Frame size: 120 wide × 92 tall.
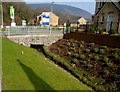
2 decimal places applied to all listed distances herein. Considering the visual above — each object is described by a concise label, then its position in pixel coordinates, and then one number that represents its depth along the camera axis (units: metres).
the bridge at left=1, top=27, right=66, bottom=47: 17.83
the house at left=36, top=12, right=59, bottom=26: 64.70
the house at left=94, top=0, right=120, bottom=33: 20.30
